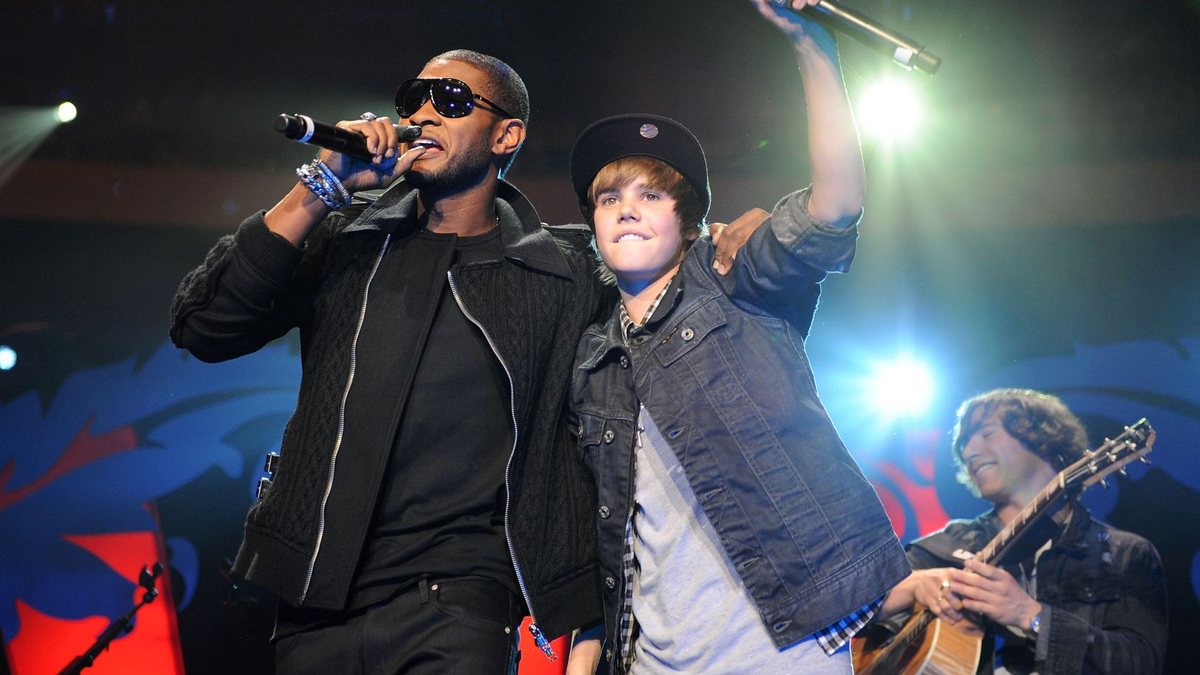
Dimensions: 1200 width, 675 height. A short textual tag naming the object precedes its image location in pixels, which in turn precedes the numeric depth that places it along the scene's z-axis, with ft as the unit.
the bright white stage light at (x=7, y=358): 20.86
